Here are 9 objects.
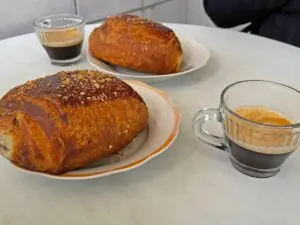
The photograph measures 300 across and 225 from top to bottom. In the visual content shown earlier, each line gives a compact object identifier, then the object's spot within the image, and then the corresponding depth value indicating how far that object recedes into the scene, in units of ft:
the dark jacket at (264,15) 3.32
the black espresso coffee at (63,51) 2.33
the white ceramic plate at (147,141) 1.40
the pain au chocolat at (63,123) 1.38
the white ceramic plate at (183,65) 2.12
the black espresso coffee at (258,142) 1.39
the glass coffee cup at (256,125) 1.39
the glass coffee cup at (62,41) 2.33
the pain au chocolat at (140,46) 2.18
